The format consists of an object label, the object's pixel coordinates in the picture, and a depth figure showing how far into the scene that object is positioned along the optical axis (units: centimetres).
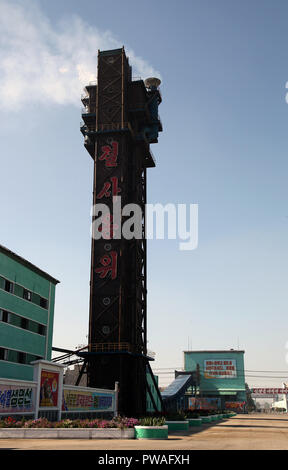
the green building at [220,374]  10475
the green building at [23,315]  4003
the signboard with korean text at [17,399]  2509
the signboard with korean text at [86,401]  3156
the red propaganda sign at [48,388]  2818
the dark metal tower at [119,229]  4894
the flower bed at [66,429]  2273
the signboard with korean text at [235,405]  10244
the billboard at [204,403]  10119
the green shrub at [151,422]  2542
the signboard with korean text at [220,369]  10631
